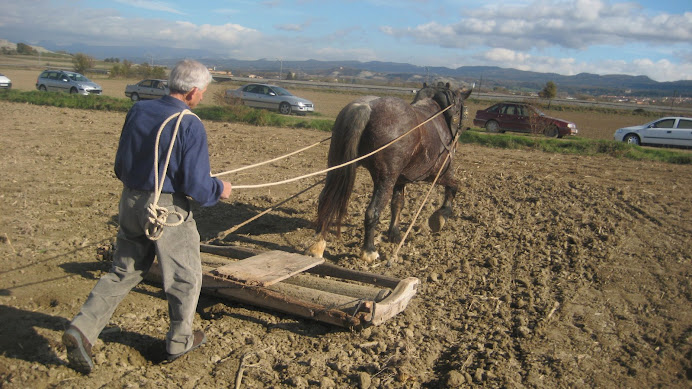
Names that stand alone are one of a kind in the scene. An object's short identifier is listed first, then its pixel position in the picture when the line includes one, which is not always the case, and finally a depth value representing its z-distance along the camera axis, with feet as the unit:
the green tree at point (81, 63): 173.68
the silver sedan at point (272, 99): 81.87
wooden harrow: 12.82
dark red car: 66.64
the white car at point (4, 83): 95.54
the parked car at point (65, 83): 93.56
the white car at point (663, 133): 60.70
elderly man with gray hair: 10.30
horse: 17.69
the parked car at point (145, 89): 89.35
